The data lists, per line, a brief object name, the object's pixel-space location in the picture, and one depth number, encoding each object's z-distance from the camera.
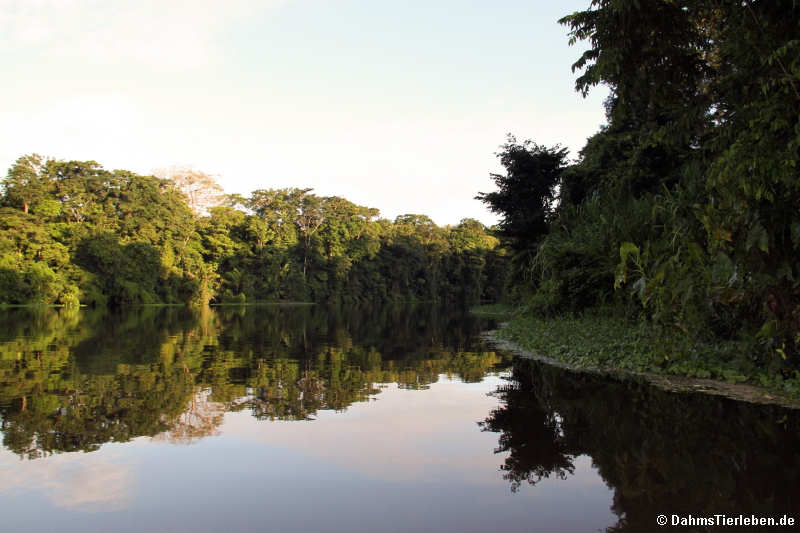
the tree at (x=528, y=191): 24.92
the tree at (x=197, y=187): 59.85
